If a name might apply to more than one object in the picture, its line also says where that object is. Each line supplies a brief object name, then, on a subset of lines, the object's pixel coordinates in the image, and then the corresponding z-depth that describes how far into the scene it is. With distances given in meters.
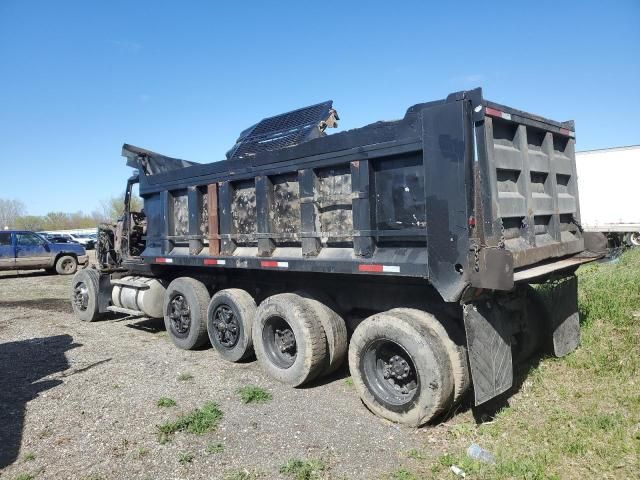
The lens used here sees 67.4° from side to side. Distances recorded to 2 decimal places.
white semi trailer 18.03
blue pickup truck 17.36
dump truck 3.84
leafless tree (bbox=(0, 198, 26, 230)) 90.25
